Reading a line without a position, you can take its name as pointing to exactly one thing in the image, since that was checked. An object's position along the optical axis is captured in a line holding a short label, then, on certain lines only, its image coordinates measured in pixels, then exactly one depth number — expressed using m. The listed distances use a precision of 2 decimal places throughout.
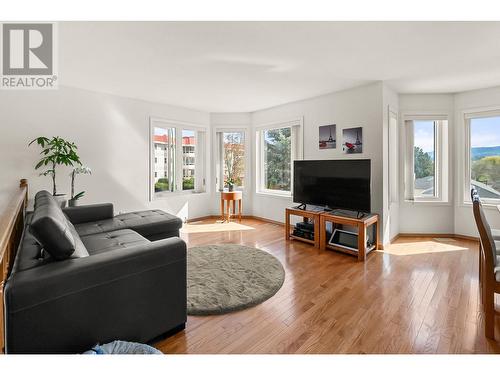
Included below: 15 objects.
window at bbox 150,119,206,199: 5.03
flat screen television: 3.35
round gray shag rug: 2.18
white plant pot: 3.50
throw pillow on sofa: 1.41
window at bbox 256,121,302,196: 4.90
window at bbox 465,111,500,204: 3.85
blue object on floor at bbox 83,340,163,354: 1.37
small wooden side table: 5.33
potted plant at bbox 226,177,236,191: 5.50
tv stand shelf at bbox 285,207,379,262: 3.21
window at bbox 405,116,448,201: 4.20
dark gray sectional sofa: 1.27
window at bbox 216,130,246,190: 5.78
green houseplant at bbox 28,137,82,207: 3.45
